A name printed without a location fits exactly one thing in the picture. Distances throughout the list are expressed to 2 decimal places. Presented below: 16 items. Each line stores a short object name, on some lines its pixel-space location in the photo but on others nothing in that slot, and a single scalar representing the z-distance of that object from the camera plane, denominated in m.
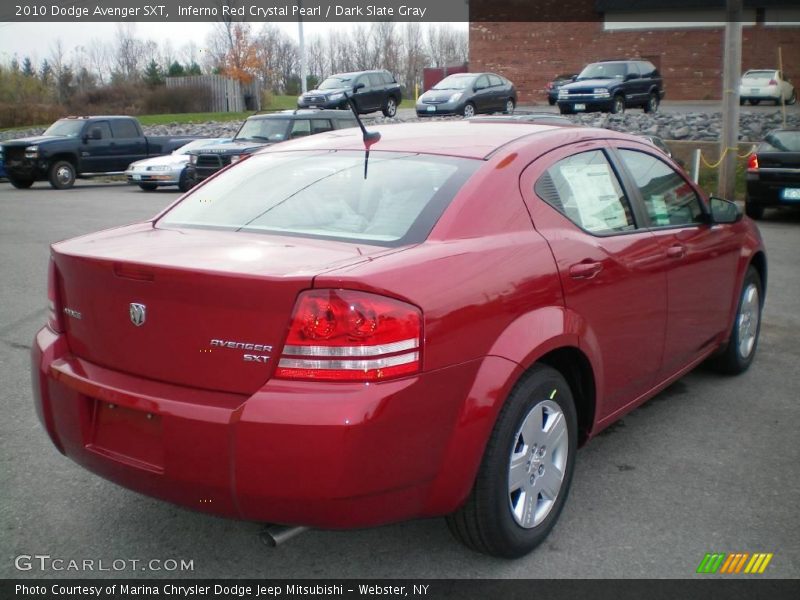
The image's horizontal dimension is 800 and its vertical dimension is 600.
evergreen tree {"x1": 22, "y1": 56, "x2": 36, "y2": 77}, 84.56
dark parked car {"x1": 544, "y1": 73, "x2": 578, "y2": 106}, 37.99
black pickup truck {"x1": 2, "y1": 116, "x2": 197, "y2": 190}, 21.48
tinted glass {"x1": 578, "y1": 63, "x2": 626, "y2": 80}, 27.56
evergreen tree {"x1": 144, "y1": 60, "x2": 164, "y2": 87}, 57.57
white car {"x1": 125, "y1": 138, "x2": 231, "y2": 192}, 20.28
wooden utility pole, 14.33
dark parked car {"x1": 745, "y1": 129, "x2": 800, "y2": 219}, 12.64
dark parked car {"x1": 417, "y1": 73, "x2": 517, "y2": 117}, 26.56
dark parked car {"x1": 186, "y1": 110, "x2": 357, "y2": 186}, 18.38
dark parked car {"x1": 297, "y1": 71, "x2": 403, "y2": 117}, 30.25
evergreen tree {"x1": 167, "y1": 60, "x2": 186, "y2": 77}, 71.71
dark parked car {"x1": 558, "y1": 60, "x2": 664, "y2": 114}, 26.50
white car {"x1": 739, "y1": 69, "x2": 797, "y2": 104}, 36.59
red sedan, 2.73
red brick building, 44.38
